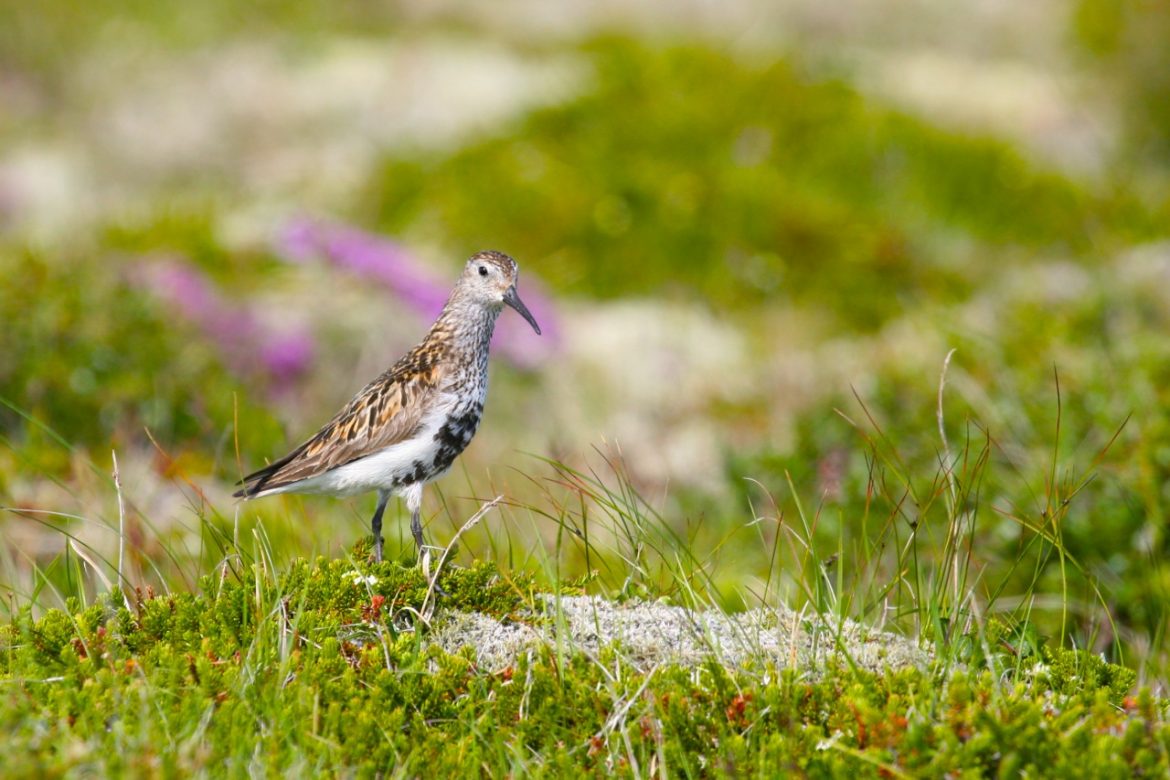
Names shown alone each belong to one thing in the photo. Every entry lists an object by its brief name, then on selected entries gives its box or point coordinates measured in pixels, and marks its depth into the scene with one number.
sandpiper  12.20
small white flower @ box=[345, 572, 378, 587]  10.48
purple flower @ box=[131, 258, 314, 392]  23.91
